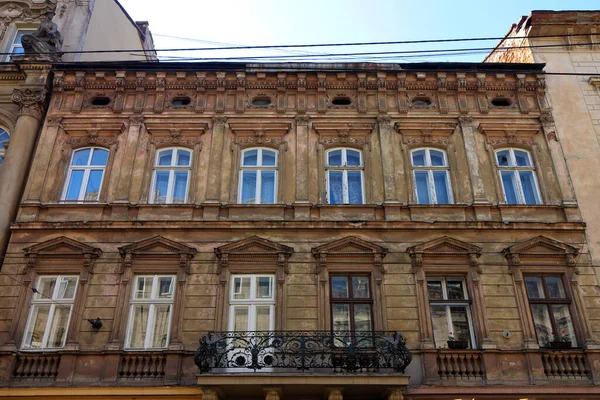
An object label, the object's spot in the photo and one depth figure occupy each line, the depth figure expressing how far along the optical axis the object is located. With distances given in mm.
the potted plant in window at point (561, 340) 11867
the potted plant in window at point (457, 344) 11891
